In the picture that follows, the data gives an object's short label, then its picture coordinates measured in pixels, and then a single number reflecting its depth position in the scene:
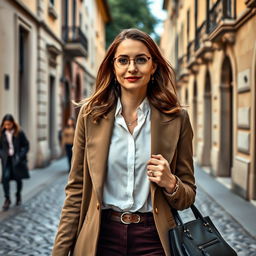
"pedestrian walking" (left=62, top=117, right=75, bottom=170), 14.24
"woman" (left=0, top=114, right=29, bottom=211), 8.72
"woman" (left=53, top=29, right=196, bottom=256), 2.01
